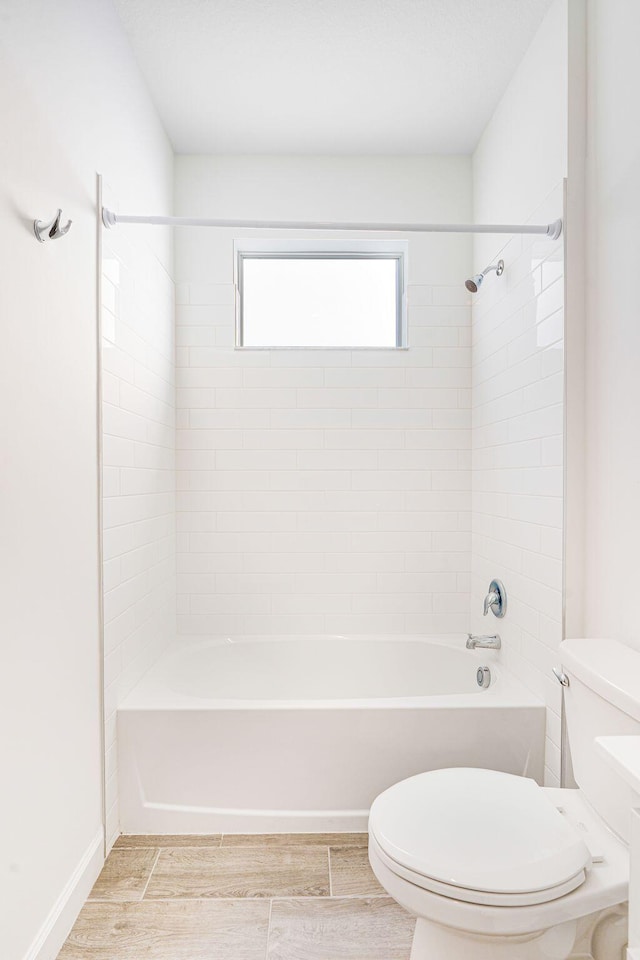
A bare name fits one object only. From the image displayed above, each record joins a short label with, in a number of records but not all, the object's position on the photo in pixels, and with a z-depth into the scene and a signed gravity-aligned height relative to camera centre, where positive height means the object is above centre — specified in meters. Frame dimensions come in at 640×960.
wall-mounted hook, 1.42 +0.59
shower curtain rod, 1.92 +0.85
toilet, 1.17 -0.78
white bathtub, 1.99 -0.93
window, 2.83 +0.87
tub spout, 2.37 -0.67
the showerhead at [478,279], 2.36 +0.82
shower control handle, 2.36 -0.50
